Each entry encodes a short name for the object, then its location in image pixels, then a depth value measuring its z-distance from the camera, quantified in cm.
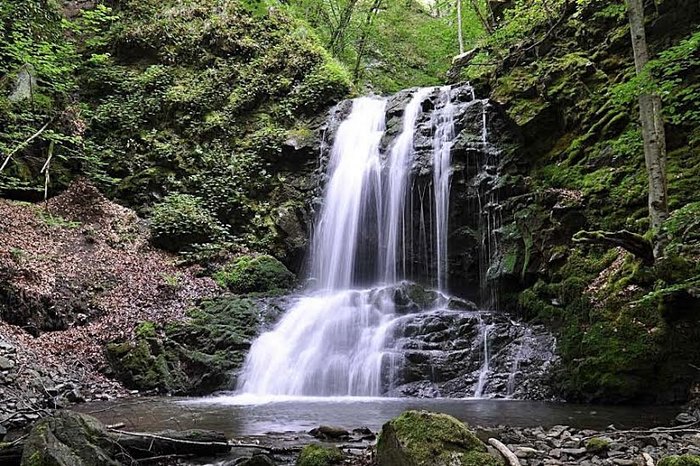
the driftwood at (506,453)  359
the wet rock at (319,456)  425
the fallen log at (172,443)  451
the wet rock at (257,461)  404
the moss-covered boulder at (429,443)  356
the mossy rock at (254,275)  1311
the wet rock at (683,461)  326
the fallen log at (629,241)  785
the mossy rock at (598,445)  454
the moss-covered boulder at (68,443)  369
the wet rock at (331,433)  551
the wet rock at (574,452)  451
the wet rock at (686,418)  572
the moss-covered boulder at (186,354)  948
